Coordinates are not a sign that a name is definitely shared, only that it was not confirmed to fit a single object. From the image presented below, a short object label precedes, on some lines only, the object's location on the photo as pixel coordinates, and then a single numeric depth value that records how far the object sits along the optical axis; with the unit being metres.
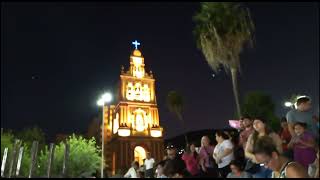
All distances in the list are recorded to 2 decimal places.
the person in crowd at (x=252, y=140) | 4.97
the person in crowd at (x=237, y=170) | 4.92
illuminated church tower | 34.54
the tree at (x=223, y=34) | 13.70
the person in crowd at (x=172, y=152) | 6.35
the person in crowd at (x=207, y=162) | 6.25
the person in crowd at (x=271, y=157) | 2.93
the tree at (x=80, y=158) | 25.50
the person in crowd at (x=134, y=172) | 8.62
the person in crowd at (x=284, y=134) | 5.28
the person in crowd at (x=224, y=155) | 5.89
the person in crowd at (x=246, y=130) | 5.99
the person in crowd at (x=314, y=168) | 3.98
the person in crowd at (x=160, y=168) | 6.12
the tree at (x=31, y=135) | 34.94
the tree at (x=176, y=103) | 31.92
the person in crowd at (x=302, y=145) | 4.67
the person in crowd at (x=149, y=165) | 8.37
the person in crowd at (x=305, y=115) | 5.33
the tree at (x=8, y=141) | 26.62
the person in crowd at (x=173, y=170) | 4.46
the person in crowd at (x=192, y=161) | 6.26
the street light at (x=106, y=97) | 16.48
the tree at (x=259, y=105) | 25.52
